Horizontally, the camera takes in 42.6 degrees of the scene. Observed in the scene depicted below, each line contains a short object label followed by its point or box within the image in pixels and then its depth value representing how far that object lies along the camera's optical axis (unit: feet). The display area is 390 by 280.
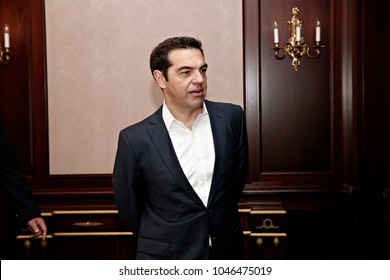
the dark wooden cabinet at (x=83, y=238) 12.55
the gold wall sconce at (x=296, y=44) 12.80
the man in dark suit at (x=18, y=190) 8.45
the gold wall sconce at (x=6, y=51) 13.10
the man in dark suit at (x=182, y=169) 7.12
